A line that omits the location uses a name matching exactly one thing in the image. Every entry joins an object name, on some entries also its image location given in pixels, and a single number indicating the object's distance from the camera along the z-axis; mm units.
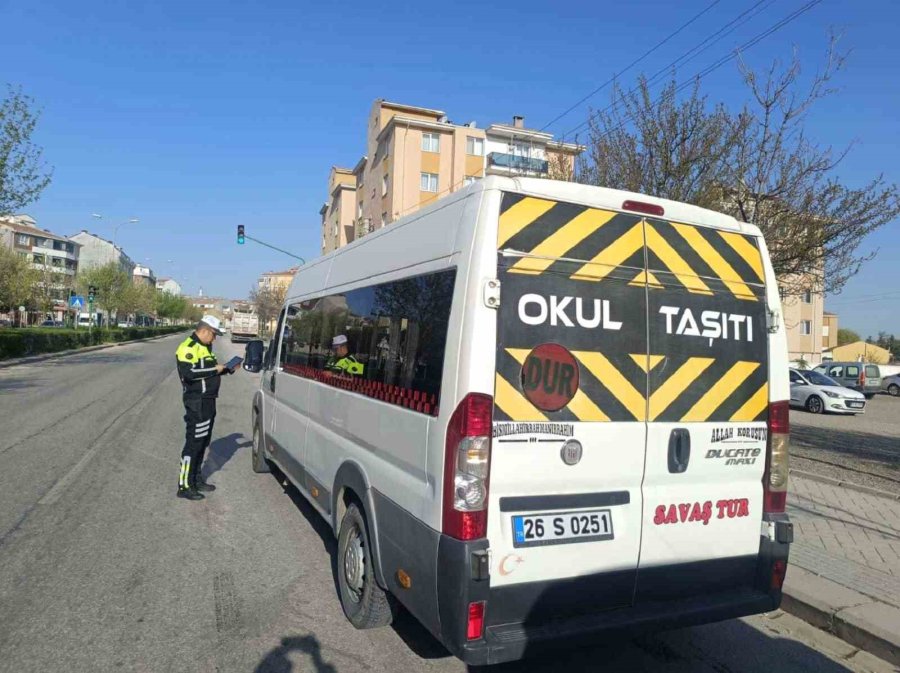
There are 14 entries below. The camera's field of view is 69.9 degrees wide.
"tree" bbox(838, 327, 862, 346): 103750
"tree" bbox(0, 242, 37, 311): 30859
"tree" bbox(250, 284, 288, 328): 68688
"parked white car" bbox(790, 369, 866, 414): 20594
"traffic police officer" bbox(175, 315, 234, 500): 6457
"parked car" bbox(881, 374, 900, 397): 33969
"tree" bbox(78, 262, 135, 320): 51062
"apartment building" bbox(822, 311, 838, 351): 75438
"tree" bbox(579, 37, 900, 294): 10742
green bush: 25909
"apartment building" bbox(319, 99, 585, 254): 40938
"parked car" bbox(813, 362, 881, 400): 29156
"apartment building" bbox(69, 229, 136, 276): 120806
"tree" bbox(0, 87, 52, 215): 22500
